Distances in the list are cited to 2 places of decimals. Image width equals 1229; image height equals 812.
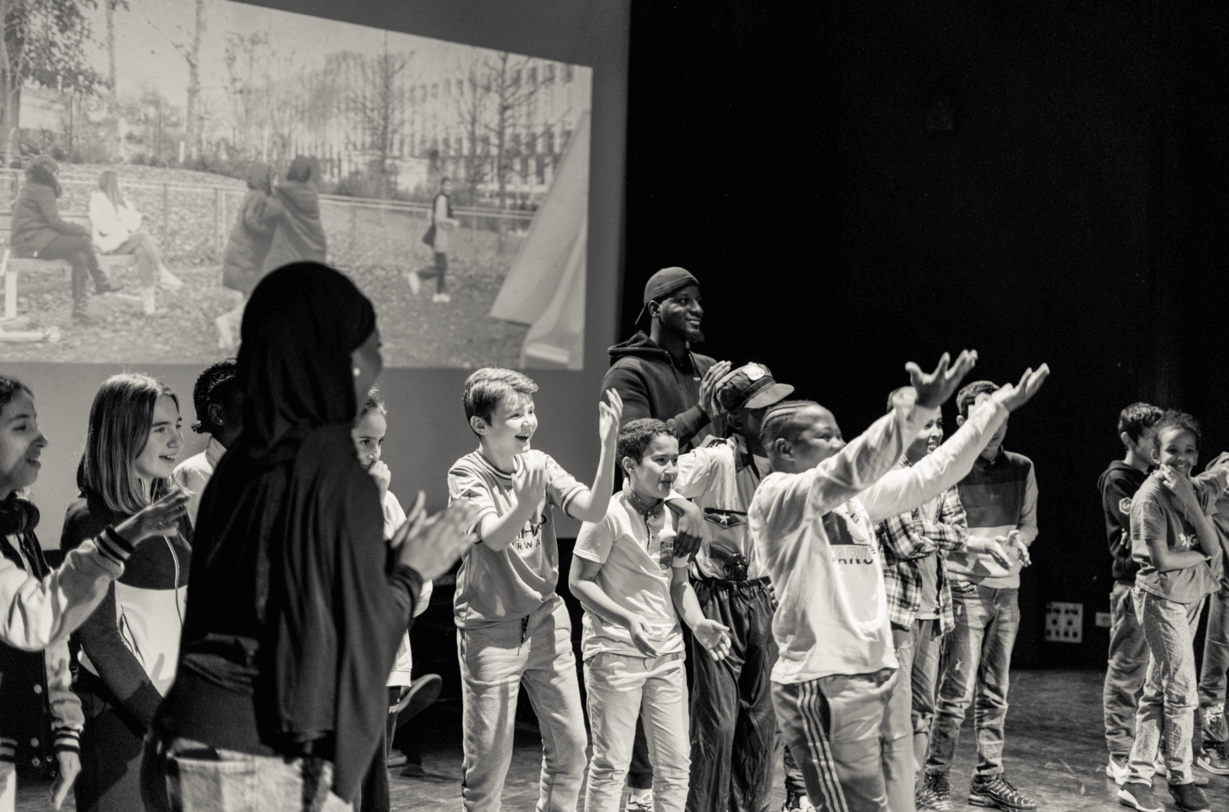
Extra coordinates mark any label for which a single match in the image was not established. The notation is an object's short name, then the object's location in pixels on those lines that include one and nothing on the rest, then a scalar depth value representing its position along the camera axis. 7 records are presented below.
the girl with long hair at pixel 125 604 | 2.68
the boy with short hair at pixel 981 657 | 4.57
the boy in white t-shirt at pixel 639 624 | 3.53
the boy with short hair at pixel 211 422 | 3.24
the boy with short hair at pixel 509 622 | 3.44
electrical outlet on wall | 7.39
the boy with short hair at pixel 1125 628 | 4.93
